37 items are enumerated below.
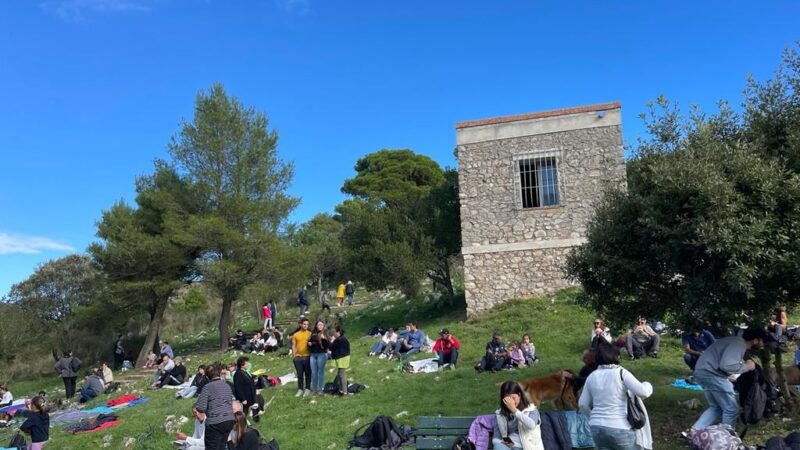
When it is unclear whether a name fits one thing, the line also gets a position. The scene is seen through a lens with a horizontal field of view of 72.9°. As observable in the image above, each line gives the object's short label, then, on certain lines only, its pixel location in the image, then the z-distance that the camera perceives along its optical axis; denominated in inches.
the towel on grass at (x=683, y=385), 377.4
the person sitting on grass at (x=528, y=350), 504.8
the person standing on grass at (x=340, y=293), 1230.9
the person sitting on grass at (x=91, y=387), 669.3
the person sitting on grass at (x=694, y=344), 416.5
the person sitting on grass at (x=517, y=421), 214.1
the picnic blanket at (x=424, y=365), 532.7
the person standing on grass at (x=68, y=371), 716.0
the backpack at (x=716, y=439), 228.7
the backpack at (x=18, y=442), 419.2
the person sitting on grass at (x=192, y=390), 551.9
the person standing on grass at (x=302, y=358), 472.7
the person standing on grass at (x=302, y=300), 1051.3
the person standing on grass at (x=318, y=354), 456.1
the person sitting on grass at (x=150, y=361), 884.1
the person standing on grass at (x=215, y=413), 286.4
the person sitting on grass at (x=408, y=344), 614.8
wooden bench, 267.1
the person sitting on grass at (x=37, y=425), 377.7
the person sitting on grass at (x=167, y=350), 711.7
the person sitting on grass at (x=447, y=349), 525.0
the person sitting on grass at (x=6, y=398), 696.4
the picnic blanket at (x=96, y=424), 470.7
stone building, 736.3
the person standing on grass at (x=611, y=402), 196.7
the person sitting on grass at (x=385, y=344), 639.8
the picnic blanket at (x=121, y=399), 587.8
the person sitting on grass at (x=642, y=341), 494.0
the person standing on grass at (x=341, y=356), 454.9
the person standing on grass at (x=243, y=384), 388.5
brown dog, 315.0
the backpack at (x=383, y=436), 308.2
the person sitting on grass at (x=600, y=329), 469.7
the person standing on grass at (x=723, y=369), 245.9
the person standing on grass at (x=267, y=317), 973.2
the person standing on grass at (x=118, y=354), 984.3
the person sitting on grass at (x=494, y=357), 490.0
